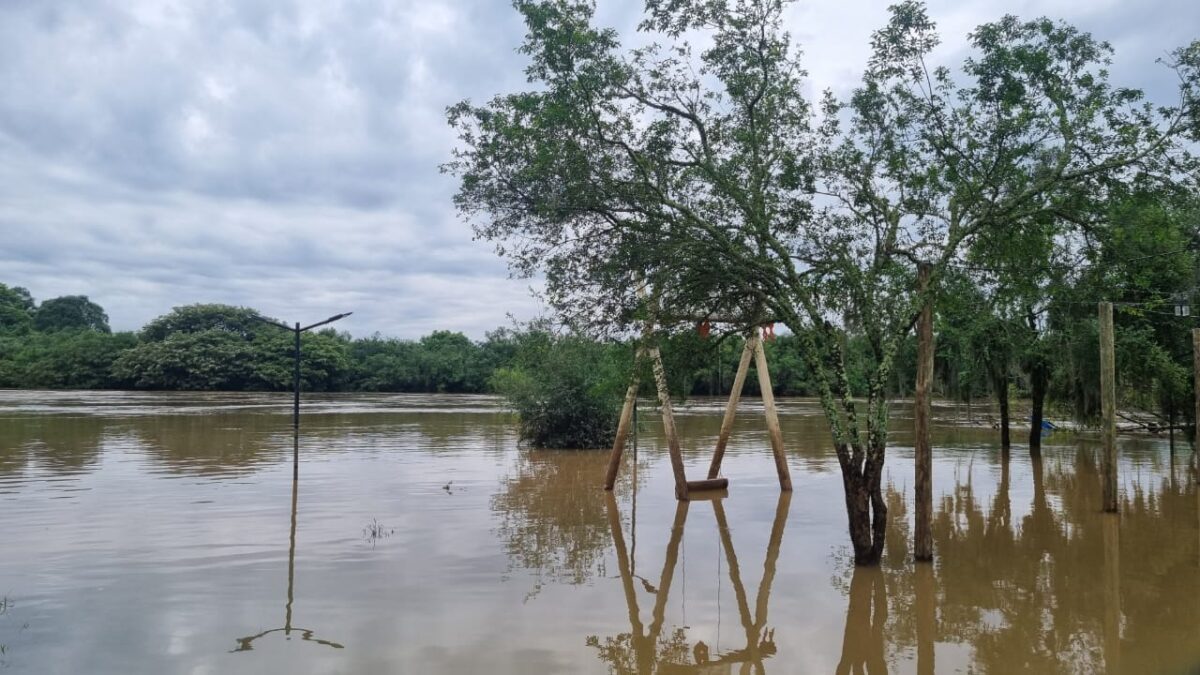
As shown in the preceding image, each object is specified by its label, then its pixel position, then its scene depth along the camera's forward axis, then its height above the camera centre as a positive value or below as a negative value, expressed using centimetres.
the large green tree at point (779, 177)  1079 +274
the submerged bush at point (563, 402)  2797 -68
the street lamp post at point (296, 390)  2023 -34
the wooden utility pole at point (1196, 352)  1741 +74
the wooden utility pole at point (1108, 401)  1510 -25
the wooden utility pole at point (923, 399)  1098 -18
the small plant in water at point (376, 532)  1339 -248
